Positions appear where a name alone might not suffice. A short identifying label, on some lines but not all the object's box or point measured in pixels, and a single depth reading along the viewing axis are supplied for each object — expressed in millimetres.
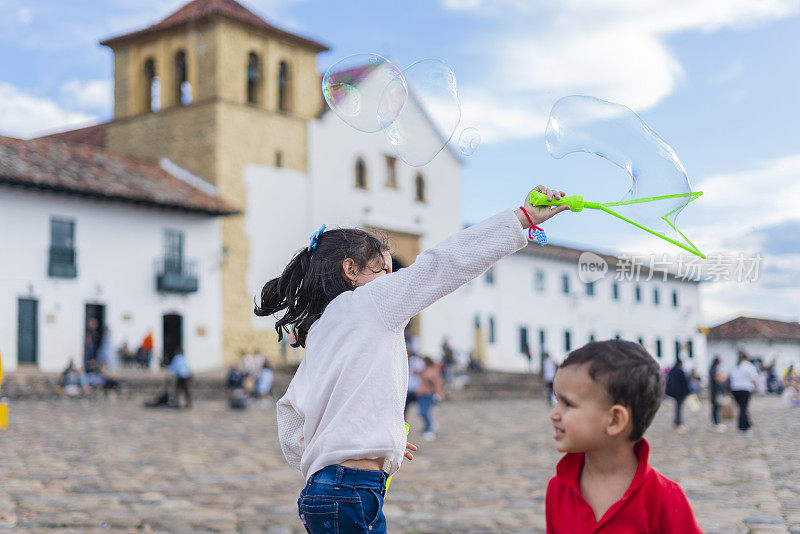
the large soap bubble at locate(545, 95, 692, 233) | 3348
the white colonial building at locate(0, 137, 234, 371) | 29422
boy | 2586
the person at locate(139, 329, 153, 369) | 31020
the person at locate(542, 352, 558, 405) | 23764
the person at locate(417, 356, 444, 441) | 15336
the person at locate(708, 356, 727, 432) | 17656
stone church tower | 35594
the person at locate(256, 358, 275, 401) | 24736
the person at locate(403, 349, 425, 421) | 15859
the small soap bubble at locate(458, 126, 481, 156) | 4273
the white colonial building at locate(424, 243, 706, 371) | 47469
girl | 2824
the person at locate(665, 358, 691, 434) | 16281
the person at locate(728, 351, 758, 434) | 15125
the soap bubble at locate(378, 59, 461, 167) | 4277
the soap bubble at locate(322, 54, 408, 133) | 4340
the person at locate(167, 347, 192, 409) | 21609
